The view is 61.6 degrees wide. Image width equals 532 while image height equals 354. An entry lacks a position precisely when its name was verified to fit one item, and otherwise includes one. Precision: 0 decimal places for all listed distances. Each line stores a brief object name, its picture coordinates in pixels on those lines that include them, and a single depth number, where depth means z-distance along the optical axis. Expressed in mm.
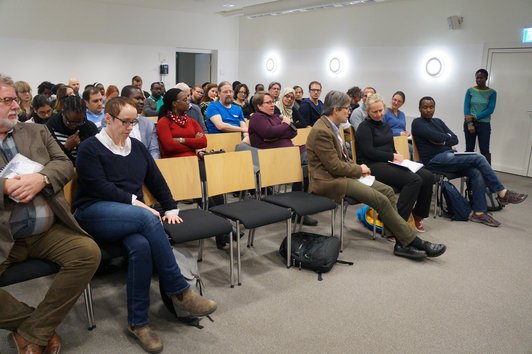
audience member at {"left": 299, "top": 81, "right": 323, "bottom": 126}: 6562
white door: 7227
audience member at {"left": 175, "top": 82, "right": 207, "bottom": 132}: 4852
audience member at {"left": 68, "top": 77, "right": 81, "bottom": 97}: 7189
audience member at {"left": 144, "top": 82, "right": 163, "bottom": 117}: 7082
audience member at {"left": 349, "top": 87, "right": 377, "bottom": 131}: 5406
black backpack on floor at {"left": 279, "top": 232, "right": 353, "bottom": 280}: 3451
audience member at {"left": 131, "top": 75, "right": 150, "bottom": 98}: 8328
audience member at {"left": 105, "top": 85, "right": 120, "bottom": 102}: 5957
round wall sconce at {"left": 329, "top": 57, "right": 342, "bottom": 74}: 10005
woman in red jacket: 3879
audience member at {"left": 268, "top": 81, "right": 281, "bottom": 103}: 7150
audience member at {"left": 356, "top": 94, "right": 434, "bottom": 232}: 4184
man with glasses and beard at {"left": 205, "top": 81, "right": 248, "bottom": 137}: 5352
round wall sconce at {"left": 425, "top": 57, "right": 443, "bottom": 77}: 8164
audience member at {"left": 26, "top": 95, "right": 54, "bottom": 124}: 4129
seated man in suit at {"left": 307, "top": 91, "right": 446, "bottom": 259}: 3771
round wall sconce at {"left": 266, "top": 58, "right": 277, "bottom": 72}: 11778
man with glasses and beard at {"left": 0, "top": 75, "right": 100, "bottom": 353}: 2205
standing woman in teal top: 7082
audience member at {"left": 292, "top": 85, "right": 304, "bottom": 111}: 7297
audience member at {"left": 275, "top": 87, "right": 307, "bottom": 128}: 6238
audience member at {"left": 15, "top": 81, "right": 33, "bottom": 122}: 5208
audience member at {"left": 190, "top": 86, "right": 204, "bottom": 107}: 7218
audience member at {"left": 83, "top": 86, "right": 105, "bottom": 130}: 4047
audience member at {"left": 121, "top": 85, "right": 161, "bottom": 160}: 3820
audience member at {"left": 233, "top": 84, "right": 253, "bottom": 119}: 6965
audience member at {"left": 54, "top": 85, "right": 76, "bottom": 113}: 4527
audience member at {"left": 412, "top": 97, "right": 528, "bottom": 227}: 4906
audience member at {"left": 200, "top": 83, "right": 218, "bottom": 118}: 6867
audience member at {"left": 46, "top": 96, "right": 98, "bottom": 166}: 3180
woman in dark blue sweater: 2459
